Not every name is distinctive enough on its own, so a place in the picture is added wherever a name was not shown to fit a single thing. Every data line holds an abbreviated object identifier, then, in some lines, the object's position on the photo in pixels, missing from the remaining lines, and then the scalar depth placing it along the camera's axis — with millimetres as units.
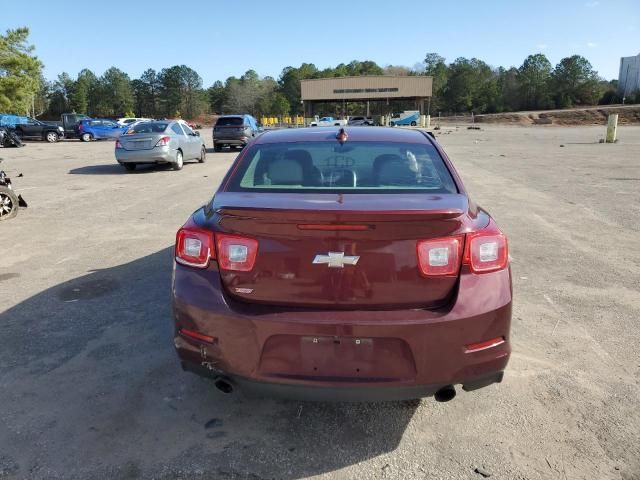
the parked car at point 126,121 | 39494
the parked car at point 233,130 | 23844
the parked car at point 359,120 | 47272
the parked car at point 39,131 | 35656
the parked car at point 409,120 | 66875
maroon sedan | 2418
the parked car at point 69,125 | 36500
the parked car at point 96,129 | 36188
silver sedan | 15188
